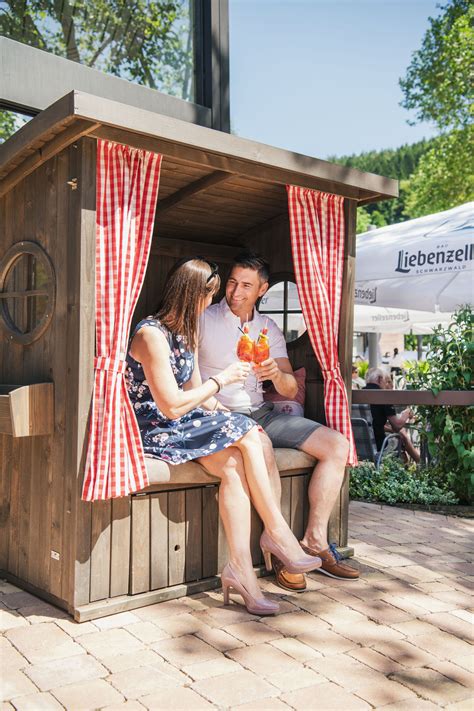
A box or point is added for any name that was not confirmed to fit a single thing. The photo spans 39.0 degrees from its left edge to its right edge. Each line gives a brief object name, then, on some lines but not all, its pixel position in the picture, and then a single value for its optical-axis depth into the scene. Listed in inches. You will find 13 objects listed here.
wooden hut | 115.2
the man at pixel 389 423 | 265.0
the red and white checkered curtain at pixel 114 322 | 114.4
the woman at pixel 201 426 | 120.6
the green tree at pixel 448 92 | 508.1
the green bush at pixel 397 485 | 207.0
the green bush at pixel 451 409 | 203.8
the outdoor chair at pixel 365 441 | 247.8
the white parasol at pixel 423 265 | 205.8
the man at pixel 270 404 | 141.6
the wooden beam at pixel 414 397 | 197.2
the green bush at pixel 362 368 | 649.6
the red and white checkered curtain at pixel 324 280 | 152.7
